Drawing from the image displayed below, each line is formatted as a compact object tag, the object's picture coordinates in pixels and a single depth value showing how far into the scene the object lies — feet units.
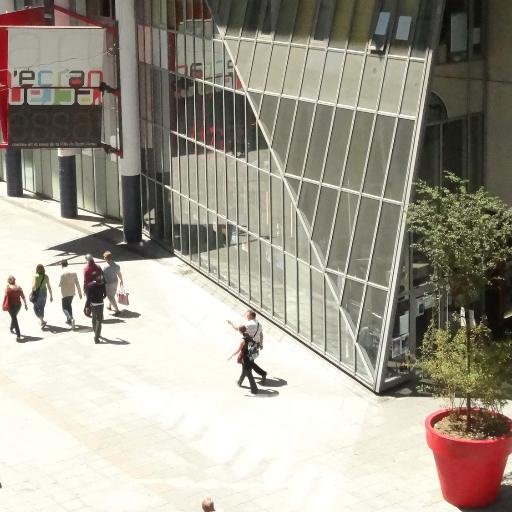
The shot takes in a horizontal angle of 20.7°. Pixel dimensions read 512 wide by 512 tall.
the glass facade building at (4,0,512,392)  83.82
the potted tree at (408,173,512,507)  67.56
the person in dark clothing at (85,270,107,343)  96.53
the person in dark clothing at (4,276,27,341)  96.58
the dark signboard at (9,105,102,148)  119.85
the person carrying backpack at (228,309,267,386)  86.07
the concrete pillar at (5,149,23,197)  144.25
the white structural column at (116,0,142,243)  119.03
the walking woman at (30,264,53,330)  98.84
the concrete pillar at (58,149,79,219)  134.51
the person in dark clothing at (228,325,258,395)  85.76
